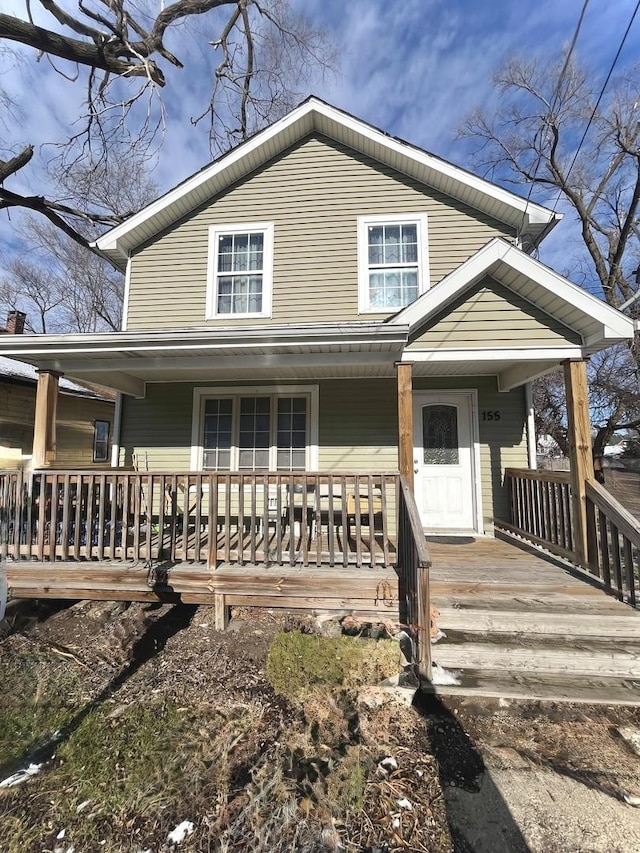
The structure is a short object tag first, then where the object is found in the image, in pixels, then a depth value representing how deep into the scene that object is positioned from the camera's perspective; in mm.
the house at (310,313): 6473
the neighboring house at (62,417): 10398
